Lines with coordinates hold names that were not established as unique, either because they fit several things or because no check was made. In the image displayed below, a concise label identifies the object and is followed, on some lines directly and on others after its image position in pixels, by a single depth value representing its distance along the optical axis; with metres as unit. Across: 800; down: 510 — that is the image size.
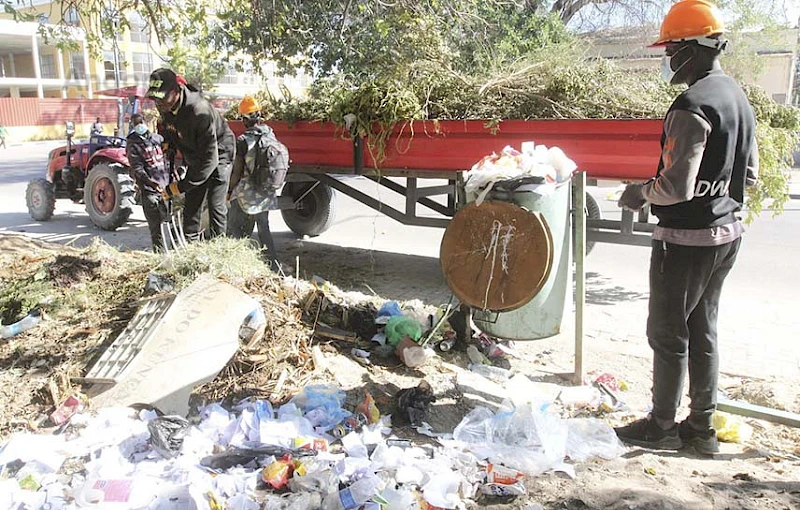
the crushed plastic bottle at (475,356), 4.22
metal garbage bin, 3.56
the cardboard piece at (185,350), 3.42
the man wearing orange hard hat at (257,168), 6.14
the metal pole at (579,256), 3.85
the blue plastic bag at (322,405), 3.30
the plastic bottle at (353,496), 2.51
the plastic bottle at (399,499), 2.49
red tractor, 8.88
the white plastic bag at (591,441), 3.00
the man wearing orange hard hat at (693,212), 2.71
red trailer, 5.04
